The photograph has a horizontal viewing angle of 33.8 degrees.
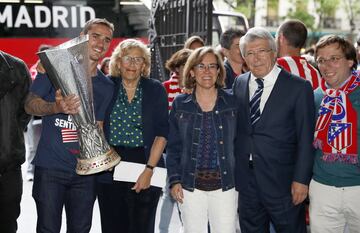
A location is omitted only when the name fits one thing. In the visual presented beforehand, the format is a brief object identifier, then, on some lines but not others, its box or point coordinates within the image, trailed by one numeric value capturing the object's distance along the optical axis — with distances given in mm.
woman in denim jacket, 4211
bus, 12578
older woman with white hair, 4453
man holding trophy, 4199
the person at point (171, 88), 5508
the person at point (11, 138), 4066
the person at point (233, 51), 6133
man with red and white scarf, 3984
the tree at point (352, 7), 41969
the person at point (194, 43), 6637
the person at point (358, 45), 5423
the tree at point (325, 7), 40219
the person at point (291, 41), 5273
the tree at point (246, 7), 36219
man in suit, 4082
